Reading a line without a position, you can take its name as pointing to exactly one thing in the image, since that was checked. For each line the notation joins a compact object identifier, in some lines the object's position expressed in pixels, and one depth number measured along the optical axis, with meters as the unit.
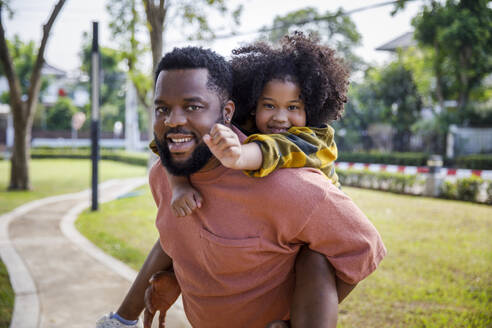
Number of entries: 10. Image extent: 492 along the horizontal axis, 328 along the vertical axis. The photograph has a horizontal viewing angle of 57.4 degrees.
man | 1.27
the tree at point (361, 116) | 23.39
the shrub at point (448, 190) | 10.35
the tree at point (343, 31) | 30.30
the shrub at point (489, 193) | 9.61
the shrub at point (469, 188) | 9.94
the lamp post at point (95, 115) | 8.29
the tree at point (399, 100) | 21.95
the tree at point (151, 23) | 9.10
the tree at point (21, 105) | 10.38
